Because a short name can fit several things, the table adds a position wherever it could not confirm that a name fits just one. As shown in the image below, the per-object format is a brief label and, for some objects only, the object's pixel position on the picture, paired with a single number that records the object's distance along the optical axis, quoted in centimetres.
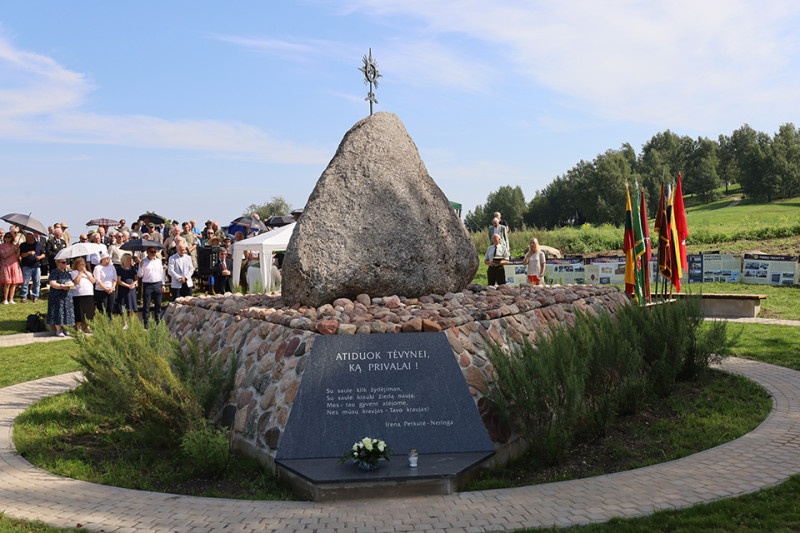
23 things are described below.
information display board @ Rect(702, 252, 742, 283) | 1966
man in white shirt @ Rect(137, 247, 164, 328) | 1397
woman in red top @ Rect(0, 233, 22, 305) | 1780
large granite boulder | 778
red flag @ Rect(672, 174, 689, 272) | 1058
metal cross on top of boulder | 882
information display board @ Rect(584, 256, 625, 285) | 2000
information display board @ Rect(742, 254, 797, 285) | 1859
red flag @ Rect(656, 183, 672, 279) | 1019
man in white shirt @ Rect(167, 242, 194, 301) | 1441
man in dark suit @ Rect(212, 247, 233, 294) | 1759
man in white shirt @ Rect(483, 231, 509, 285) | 1393
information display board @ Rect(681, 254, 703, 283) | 2014
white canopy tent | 1700
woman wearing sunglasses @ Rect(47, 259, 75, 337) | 1394
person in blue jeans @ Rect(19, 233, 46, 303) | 1852
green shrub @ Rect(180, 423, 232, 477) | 580
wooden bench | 1435
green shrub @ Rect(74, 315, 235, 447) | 631
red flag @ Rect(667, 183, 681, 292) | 1021
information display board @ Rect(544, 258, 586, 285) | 2030
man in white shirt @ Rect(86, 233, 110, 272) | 1673
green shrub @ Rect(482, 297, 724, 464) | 592
